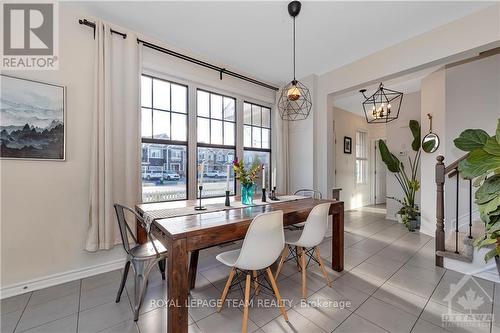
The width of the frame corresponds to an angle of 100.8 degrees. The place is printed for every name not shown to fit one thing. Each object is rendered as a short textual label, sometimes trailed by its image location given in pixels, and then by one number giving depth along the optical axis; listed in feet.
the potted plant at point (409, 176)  13.66
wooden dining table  4.26
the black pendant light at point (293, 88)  7.10
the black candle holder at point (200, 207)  6.74
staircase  7.68
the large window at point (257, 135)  13.23
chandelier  10.10
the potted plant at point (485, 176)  5.16
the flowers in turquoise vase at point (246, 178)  7.33
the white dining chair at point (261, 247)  4.85
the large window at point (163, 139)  9.56
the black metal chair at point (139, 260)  5.53
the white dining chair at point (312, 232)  6.32
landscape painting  6.51
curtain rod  8.13
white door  21.83
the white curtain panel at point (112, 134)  7.62
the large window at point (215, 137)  11.28
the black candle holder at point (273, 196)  8.79
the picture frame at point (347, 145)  18.75
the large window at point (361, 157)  20.56
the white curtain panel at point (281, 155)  13.38
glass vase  7.63
